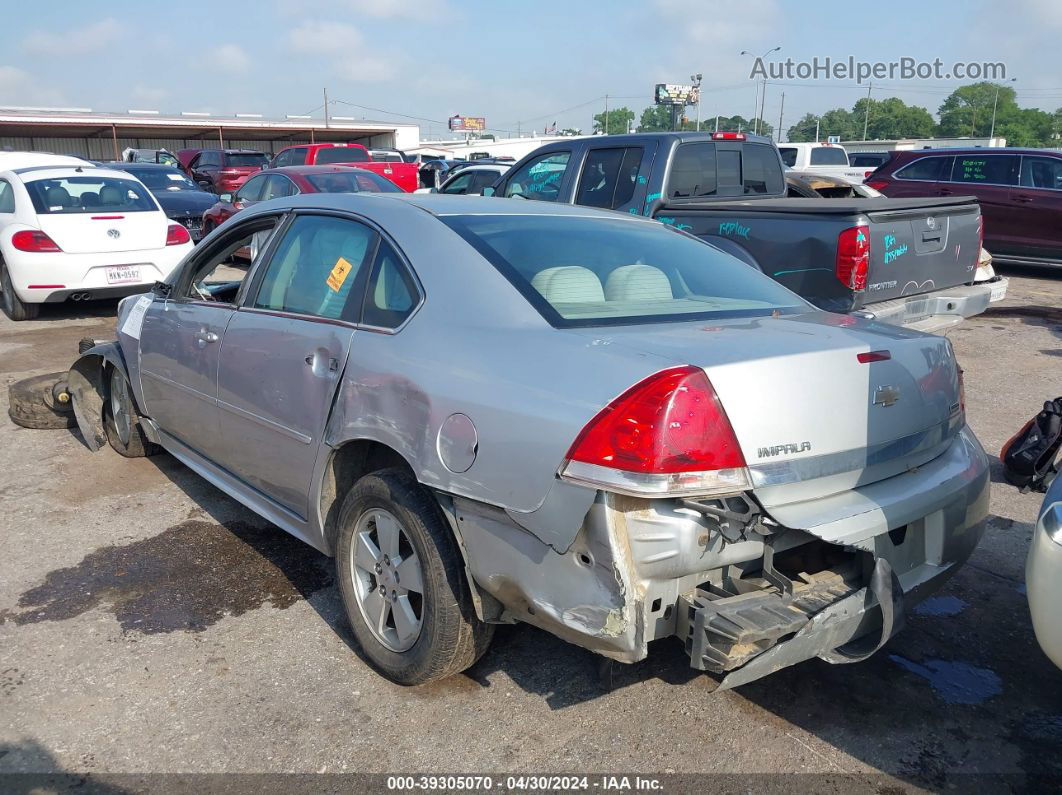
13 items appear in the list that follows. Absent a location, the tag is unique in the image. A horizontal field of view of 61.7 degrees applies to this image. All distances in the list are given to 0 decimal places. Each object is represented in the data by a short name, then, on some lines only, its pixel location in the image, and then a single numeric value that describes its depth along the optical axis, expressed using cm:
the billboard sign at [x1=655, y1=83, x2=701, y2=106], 7431
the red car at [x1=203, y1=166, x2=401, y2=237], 1188
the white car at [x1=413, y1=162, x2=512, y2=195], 1274
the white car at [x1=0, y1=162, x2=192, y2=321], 954
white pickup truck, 2451
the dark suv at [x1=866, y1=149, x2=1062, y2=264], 1247
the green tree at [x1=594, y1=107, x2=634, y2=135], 14152
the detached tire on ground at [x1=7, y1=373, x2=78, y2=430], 609
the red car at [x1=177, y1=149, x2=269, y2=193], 2228
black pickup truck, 580
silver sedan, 241
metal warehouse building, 4200
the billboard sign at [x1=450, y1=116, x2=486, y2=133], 10012
